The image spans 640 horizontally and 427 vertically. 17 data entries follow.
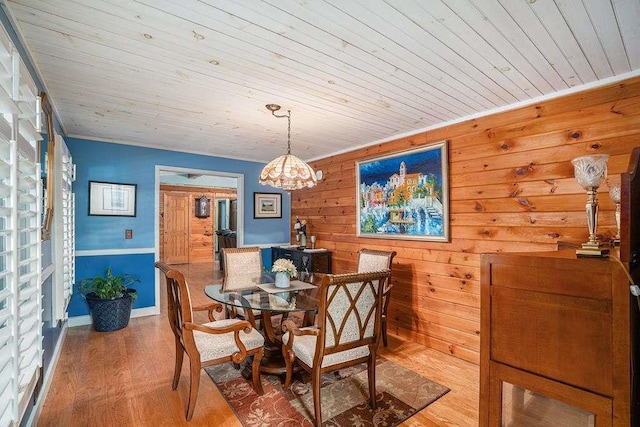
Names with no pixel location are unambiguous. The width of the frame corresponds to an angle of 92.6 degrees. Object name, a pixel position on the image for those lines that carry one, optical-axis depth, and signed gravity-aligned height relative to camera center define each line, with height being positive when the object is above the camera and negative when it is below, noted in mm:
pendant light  2643 +365
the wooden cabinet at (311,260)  4301 -648
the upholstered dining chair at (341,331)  1881 -763
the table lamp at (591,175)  1252 +161
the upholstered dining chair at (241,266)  3104 -573
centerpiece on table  2656 -511
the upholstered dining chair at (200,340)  2006 -890
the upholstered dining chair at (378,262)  3133 -516
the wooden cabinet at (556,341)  889 -408
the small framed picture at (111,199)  3816 +221
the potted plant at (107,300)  3494 -978
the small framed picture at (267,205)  5152 +175
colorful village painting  3090 +224
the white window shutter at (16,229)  1136 -55
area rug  2016 -1349
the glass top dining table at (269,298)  2234 -653
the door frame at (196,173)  4227 +300
